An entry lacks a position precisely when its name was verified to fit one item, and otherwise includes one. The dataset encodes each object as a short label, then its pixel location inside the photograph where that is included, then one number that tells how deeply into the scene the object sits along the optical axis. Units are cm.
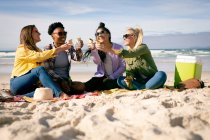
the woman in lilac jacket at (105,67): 305
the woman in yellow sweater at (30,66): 265
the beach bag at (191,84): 290
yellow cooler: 308
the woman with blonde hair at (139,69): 293
